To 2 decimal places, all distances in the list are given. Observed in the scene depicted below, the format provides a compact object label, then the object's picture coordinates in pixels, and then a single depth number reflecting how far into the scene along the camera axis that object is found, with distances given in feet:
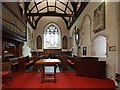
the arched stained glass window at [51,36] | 34.50
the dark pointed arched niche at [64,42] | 33.94
